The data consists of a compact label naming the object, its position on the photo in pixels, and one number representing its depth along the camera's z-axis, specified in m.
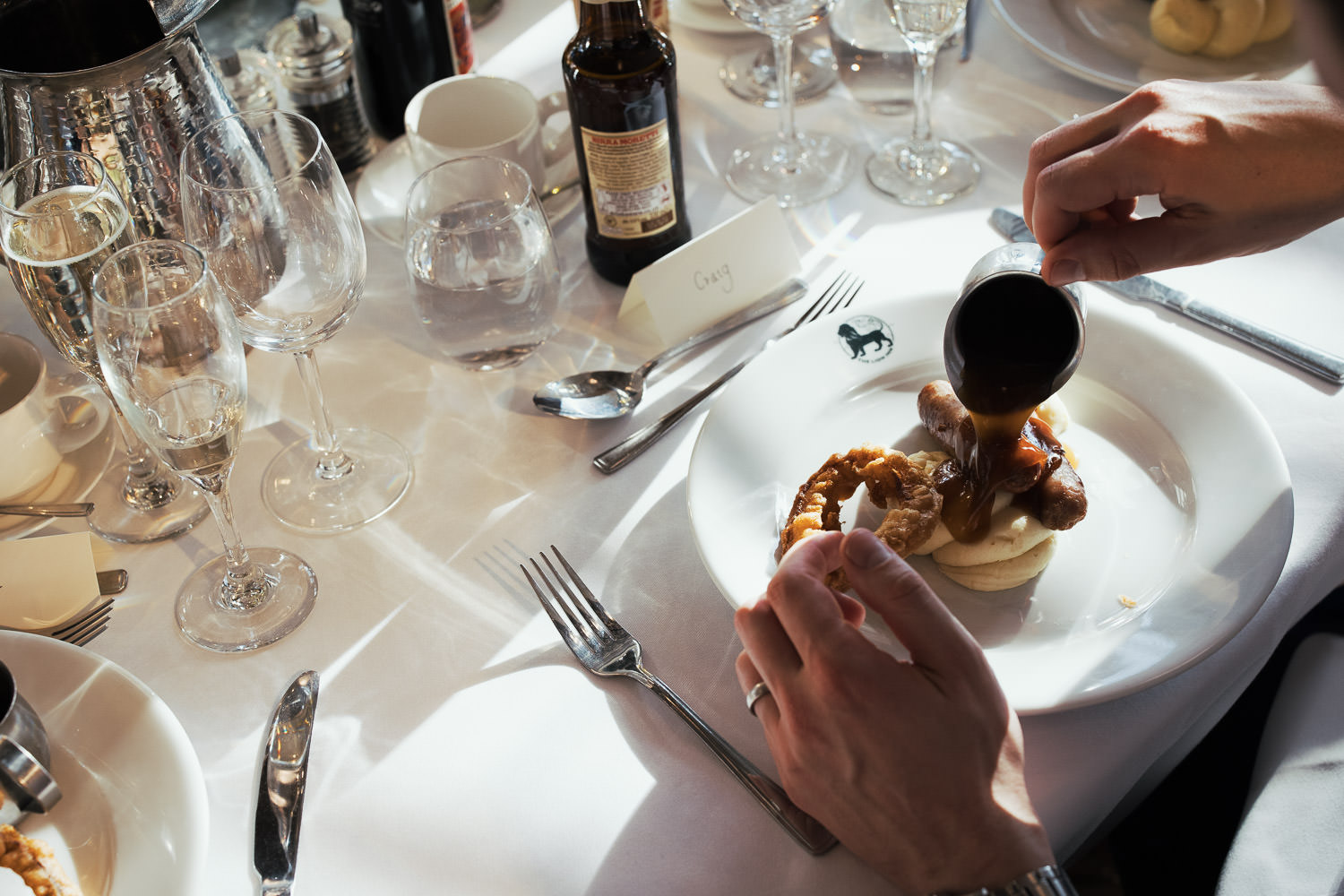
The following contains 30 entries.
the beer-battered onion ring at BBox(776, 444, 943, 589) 0.88
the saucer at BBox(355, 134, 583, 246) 1.33
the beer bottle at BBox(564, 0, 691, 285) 1.10
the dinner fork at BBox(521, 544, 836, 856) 0.77
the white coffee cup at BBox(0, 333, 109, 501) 1.00
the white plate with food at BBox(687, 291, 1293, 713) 0.82
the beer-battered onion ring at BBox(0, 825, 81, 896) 0.68
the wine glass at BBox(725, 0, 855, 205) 1.39
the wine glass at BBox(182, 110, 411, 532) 0.90
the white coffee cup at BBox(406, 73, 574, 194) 1.28
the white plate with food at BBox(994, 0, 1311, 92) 1.36
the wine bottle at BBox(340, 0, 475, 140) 1.40
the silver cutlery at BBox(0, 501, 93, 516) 1.02
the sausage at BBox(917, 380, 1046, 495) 0.91
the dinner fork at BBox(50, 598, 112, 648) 0.95
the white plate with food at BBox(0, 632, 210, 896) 0.74
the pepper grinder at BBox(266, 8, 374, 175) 1.38
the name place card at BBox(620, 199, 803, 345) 1.19
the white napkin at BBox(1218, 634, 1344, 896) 0.85
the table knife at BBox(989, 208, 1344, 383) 1.07
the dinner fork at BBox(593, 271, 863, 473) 1.08
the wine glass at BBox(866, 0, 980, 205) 1.32
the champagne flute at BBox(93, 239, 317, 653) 0.77
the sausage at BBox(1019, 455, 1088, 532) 0.89
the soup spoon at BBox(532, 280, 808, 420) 1.12
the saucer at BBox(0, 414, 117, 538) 1.04
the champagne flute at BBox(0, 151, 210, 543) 0.86
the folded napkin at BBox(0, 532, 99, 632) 0.93
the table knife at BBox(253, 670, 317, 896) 0.77
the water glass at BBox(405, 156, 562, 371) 1.05
